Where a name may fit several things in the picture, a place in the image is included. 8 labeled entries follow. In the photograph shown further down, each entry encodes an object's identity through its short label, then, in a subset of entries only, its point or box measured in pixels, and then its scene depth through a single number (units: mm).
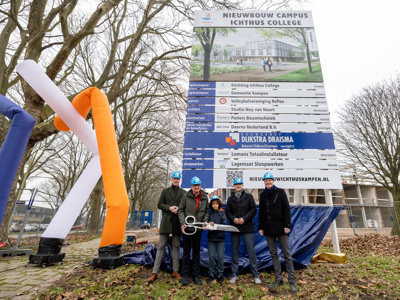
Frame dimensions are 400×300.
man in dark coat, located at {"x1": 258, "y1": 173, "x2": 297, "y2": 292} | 4352
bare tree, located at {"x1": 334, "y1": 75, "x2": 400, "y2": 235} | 13531
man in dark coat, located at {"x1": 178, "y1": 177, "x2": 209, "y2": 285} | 4496
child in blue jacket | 4538
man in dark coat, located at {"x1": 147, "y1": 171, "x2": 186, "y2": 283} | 4691
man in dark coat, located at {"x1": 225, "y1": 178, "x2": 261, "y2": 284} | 4632
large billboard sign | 6684
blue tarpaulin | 5203
